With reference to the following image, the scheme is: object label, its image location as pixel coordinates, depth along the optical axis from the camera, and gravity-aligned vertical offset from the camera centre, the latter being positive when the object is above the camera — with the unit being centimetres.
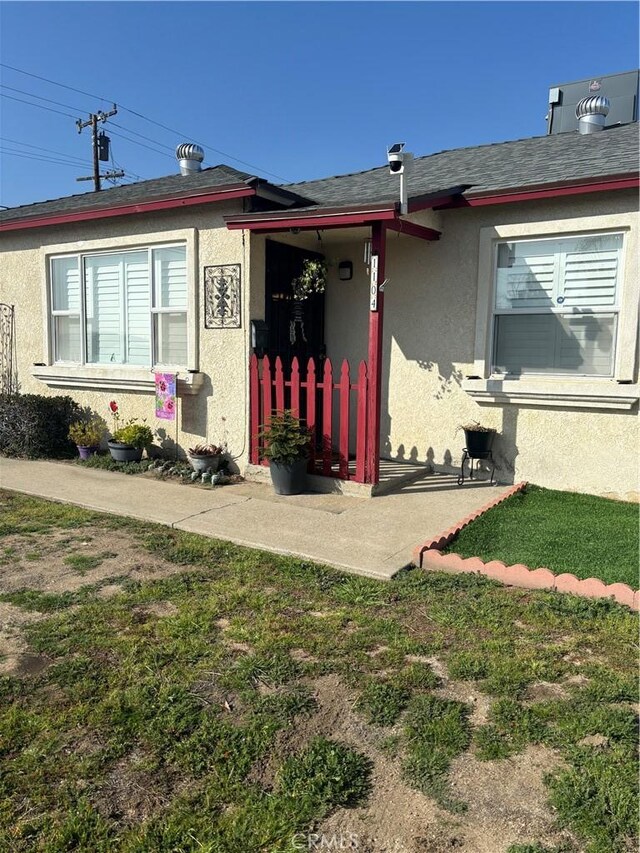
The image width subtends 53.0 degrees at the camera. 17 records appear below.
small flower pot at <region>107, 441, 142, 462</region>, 813 -112
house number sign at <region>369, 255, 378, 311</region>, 630 +79
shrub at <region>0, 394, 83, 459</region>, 881 -88
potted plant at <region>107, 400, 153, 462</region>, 810 -99
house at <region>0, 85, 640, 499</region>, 636 +73
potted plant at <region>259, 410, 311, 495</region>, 657 -87
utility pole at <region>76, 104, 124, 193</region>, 2506 +909
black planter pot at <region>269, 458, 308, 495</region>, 665 -115
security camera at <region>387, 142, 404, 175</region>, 597 +196
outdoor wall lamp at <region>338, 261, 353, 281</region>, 817 +123
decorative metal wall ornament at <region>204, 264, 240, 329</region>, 733 +79
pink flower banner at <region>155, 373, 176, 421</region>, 791 -39
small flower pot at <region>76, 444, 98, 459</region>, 864 -118
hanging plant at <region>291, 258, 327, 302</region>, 760 +103
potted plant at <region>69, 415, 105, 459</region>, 865 -100
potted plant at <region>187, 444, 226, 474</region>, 746 -109
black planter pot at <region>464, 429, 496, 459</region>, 691 -80
